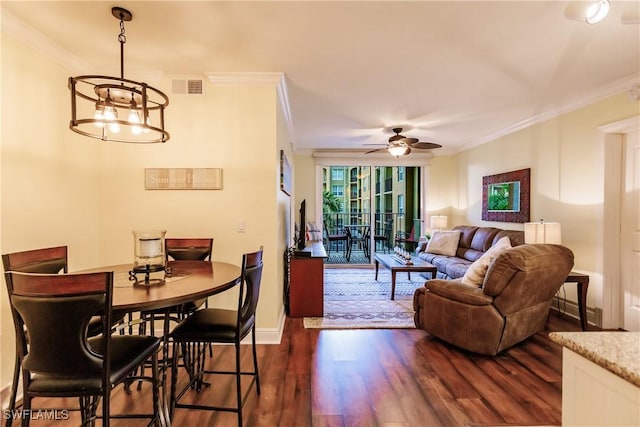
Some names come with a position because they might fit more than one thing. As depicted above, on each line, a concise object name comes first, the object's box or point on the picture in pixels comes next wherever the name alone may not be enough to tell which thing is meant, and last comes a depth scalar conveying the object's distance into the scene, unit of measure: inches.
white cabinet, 29.7
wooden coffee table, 164.7
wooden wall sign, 117.9
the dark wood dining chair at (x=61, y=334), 49.3
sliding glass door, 277.4
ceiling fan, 176.2
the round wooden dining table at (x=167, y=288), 59.1
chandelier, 68.4
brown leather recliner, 98.8
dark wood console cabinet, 145.2
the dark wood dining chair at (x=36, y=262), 70.3
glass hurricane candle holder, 77.2
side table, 122.1
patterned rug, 137.9
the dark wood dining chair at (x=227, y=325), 73.7
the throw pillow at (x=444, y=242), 217.0
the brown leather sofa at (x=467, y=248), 173.6
